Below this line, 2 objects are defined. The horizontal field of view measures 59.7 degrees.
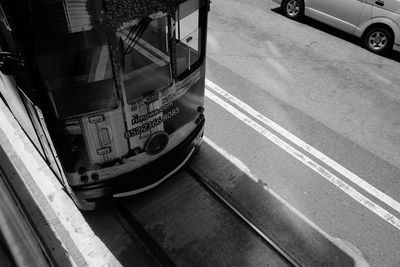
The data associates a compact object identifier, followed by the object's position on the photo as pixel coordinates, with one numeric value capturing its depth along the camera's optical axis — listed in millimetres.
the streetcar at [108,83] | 3516
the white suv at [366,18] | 9008
